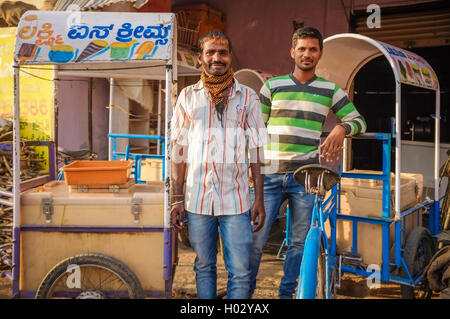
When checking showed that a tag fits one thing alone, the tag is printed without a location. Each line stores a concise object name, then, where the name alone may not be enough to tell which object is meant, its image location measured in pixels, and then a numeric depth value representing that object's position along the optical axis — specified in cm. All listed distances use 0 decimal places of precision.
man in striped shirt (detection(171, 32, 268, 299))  297
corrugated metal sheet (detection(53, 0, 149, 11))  652
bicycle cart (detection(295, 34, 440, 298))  400
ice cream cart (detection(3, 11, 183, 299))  326
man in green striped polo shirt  350
